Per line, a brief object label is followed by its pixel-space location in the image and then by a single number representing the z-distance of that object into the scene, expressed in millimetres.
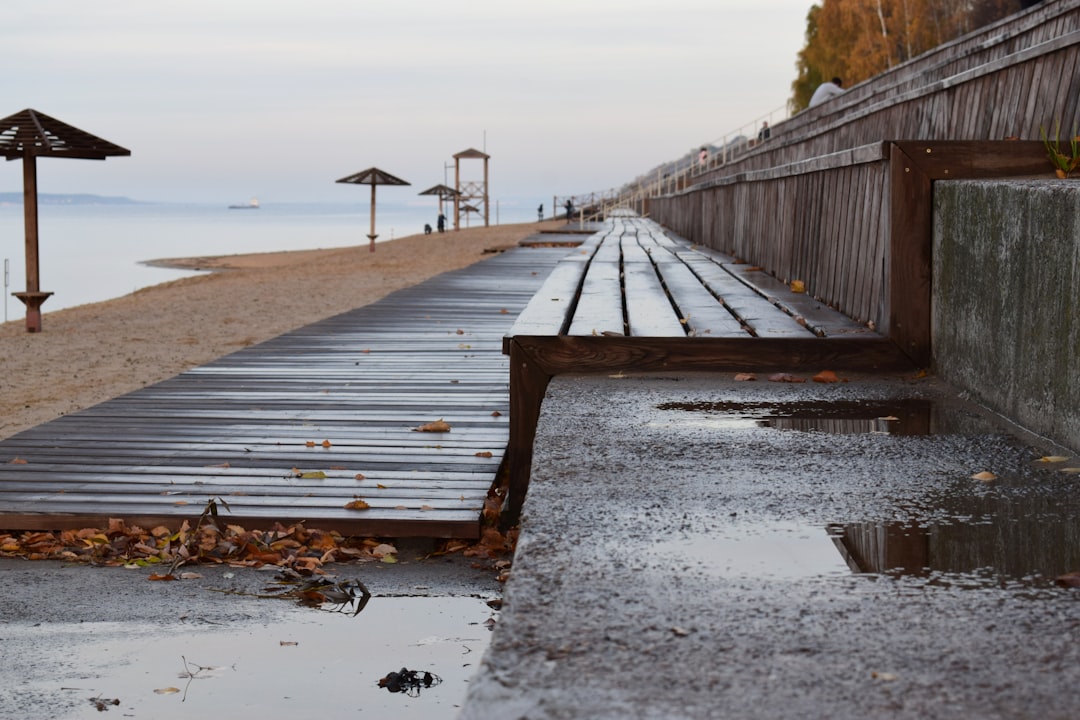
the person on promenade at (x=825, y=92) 19417
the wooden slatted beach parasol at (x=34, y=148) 14430
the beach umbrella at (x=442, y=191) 61062
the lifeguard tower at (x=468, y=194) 62094
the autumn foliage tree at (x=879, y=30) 36375
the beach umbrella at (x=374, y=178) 40812
